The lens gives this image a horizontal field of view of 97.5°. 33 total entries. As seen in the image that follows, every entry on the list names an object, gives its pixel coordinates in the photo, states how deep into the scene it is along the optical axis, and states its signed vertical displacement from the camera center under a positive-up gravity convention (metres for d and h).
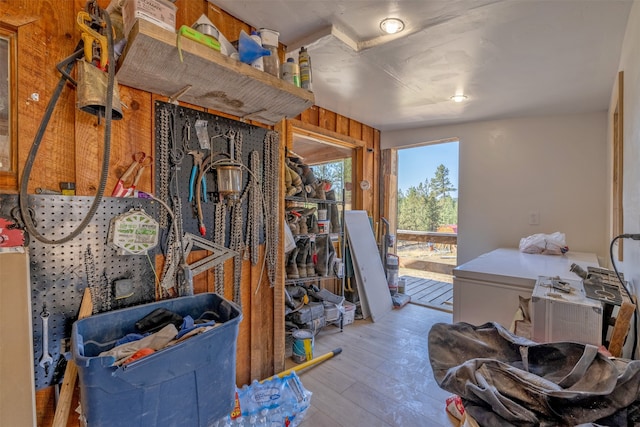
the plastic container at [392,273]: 3.78 -0.89
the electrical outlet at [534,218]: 3.19 -0.12
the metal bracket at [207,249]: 1.48 -0.26
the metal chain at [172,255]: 1.39 -0.25
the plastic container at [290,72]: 1.52 +0.73
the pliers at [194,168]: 1.50 +0.21
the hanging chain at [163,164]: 1.39 +0.21
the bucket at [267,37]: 1.45 +0.88
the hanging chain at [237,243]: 1.67 -0.22
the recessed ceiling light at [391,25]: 1.60 +1.06
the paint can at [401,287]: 3.95 -1.12
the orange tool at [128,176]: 1.25 +0.14
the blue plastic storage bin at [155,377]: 0.86 -0.58
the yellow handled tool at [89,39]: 1.03 +0.63
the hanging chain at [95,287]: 1.17 -0.34
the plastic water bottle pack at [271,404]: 1.49 -1.12
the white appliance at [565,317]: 1.14 -0.46
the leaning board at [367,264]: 3.21 -0.69
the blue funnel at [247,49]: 1.29 +0.73
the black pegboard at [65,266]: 1.05 -0.25
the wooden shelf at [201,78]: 1.05 +0.58
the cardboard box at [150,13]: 1.02 +0.73
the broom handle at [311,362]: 1.88 -1.20
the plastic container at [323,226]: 2.74 -0.19
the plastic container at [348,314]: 2.96 -1.15
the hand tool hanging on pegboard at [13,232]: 0.96 -0.09
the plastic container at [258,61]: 1.33 +0.70
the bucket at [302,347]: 2.24 -1.13
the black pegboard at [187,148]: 1.40 +0.32
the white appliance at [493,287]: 1.59 -0.47
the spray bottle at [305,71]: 1.60 +0.78
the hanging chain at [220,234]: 1.60 -0.16
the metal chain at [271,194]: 1.84 +0.08
